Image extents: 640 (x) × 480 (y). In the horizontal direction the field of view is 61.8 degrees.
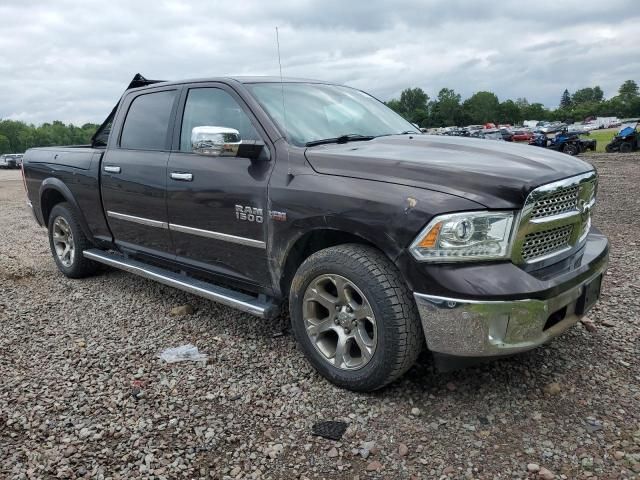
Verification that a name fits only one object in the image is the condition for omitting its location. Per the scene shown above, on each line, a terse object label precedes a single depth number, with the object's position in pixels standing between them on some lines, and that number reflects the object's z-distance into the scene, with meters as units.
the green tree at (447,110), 113.53
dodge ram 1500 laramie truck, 2.55
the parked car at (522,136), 36.20
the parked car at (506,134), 39.30
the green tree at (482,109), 118.44
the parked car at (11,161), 46.38
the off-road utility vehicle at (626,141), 23.37
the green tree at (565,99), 171.32
